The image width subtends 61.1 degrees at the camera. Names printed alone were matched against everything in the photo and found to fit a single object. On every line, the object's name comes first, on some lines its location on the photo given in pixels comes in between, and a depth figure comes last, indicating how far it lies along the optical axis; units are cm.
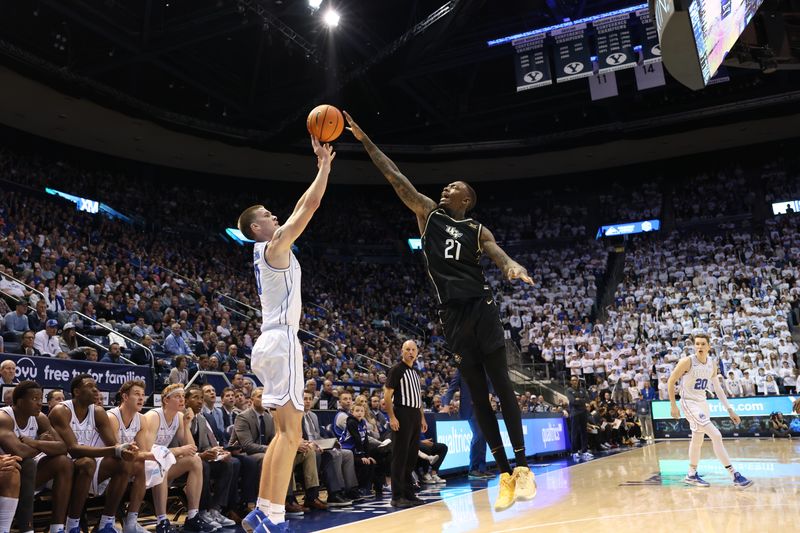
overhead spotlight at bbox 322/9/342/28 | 1655
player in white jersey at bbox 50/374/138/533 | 579
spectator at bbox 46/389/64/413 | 673
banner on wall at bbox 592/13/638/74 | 1562
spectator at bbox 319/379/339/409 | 1158
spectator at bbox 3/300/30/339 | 1052
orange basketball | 464
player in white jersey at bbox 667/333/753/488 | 848
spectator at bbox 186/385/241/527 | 693
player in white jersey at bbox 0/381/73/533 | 545
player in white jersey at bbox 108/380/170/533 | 605
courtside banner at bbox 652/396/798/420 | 1814
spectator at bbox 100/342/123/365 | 1055
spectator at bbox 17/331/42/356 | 920
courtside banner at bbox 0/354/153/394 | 823
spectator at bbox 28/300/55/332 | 1105
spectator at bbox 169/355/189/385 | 1053
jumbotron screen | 726
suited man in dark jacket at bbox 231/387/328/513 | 766
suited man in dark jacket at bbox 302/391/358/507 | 838
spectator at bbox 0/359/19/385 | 734
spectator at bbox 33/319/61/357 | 1018
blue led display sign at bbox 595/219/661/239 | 2808
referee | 805
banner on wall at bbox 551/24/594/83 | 1606
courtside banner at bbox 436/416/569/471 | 1092
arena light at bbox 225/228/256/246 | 2590
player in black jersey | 395
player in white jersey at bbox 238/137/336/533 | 404
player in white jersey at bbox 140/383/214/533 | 642
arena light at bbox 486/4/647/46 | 1566
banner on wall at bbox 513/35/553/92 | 1656
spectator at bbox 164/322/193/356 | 1302
